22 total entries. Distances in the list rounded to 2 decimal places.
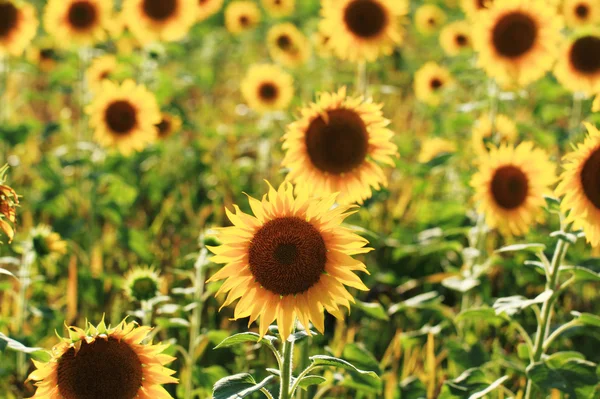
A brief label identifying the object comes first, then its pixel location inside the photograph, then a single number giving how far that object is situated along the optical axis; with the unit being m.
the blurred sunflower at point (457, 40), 6.97
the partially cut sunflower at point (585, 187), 2.55
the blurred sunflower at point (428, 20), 8.85
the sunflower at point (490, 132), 4.20
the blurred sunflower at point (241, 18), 7.97
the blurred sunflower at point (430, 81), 6.67
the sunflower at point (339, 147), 2.95
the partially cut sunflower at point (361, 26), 4.45
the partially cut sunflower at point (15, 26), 5.18
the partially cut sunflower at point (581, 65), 4.73
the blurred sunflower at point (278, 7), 8.94
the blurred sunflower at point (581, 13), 6.27
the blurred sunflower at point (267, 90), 6.43
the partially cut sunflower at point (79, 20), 5.34
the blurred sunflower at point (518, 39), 4.25
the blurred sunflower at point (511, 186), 3.51
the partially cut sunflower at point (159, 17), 5.70
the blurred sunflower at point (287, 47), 7.37
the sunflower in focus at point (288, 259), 2.16
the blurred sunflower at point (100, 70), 6.12
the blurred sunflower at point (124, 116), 4.79
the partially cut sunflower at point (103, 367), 2.09
